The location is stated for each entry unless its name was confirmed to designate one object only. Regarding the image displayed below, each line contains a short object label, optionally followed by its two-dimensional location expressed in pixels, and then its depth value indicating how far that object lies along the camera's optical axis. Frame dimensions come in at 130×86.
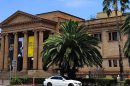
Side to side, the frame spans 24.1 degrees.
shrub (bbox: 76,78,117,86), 41.66
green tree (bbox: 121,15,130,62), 41.74
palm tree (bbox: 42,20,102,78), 43.16
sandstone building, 62.81
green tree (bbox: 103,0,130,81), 47.88
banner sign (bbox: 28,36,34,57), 68.69
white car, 39.34
